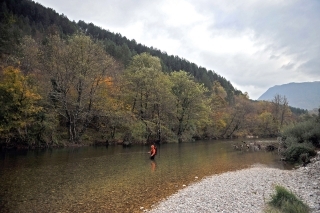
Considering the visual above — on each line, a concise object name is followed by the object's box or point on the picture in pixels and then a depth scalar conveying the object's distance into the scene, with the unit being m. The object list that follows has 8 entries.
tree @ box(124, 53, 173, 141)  49.88
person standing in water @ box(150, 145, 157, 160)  26.50
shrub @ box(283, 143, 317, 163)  25.60
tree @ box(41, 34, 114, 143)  38.56
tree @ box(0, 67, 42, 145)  29.86
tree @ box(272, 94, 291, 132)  86.62
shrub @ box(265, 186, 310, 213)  8.40
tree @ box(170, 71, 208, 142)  59.33
